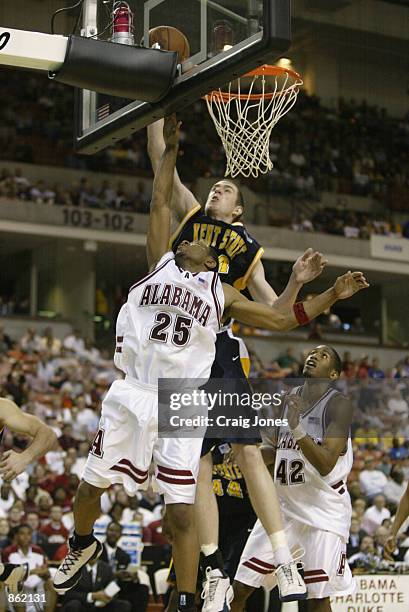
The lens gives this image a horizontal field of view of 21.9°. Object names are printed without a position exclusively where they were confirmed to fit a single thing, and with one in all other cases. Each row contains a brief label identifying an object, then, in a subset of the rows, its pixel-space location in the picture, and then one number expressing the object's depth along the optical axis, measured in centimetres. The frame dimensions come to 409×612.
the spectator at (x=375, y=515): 1250
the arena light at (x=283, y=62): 895
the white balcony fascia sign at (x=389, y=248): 2140
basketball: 609
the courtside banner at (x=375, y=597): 838
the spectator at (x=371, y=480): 1383
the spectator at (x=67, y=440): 1418
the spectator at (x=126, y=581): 980
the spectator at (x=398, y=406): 1759
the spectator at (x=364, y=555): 1045
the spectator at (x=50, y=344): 1738
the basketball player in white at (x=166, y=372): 568
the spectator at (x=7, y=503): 1149
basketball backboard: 535
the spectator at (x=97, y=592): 958
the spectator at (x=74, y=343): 1802
